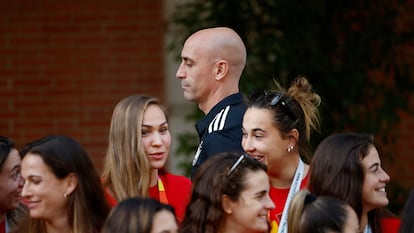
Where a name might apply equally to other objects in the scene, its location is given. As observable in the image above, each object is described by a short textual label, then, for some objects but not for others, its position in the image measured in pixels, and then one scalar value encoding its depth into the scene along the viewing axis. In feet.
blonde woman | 45.09
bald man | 47.93
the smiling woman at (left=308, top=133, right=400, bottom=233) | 44.11
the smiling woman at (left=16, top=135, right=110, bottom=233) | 42.16
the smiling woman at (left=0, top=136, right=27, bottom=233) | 46.70
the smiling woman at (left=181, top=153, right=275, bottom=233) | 41.37
